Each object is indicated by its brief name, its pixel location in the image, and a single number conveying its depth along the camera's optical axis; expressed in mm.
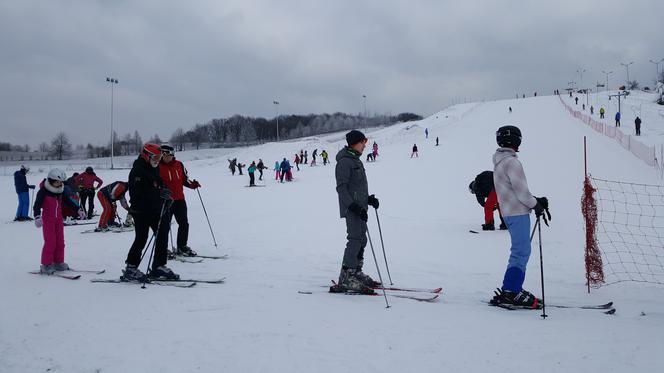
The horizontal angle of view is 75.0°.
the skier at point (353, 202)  4980
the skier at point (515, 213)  4441
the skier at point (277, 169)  26441
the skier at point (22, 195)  13594
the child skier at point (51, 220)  6145
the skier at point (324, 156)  34888
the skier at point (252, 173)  23172
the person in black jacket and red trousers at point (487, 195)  9398
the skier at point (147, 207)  5551
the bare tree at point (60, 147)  105688
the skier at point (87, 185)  13336
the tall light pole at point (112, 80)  48719
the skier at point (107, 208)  10422
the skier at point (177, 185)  6922
